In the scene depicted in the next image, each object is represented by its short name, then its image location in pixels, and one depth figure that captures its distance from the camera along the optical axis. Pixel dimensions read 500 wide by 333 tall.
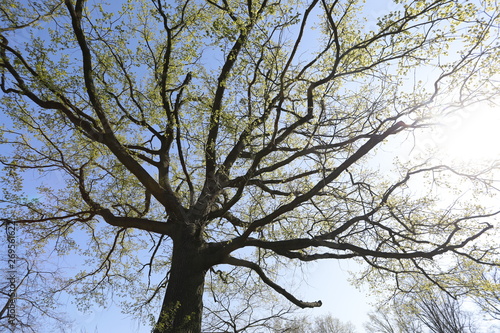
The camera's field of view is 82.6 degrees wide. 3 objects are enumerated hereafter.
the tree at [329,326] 25.97
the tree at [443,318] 14.20
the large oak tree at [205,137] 4.41
